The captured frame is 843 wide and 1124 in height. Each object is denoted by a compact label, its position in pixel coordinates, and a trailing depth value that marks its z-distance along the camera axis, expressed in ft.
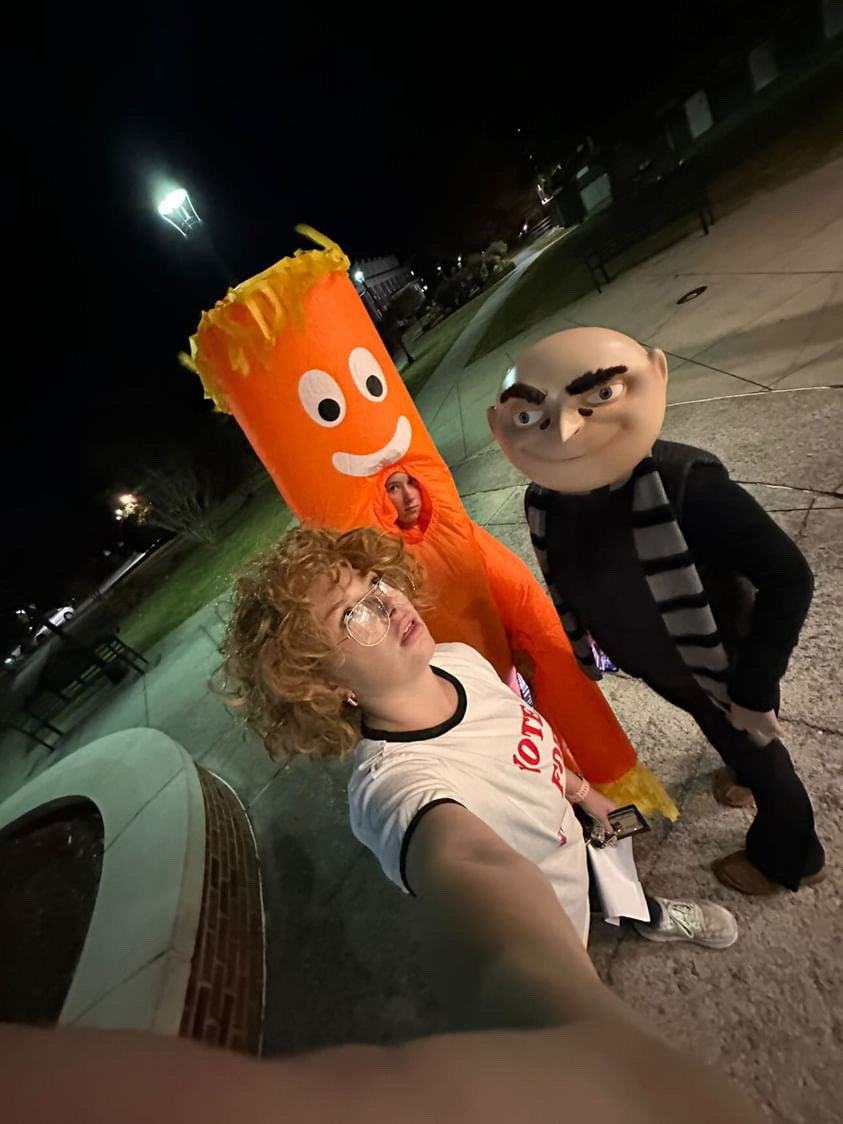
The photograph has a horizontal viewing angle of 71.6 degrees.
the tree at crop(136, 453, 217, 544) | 40.78
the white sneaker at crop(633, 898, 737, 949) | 5.93
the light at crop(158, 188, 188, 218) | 23.61
